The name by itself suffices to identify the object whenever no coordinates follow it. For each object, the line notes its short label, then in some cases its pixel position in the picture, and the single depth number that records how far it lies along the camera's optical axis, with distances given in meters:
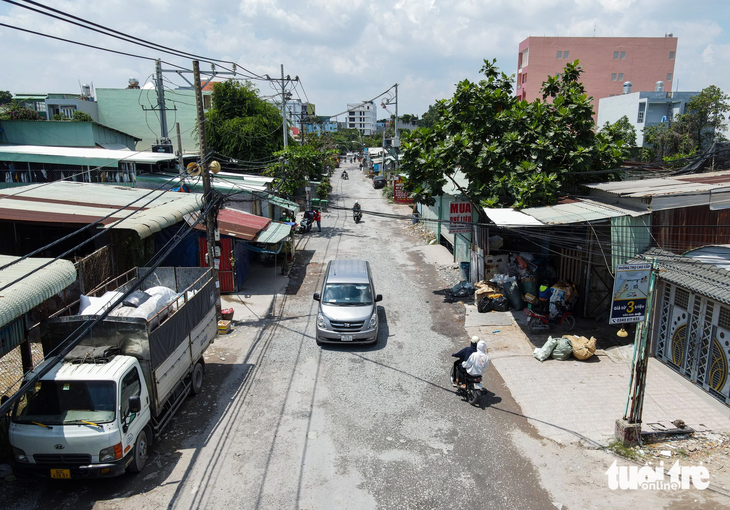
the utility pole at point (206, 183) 12.65
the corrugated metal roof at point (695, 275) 8.91
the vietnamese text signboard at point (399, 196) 38.21
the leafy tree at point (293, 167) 26.70
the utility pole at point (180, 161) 18.88
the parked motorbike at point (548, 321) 13.49
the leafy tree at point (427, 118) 105.24
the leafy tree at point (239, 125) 31.19
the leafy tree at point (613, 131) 15.55
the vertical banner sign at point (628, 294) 9.84
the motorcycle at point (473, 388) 9.85
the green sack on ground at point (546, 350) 11.90
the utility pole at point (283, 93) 28.12
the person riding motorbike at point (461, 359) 9.99
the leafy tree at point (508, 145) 14.48
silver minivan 12.56
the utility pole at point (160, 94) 23.75
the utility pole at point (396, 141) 38.81
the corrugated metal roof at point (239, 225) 16.67
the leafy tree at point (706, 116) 25.97
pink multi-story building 54.47
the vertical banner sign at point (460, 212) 17.67
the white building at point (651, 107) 38.56
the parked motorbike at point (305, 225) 28.66
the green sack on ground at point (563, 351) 11.84
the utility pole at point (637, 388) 8.03
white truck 6.95
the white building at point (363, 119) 162.25
